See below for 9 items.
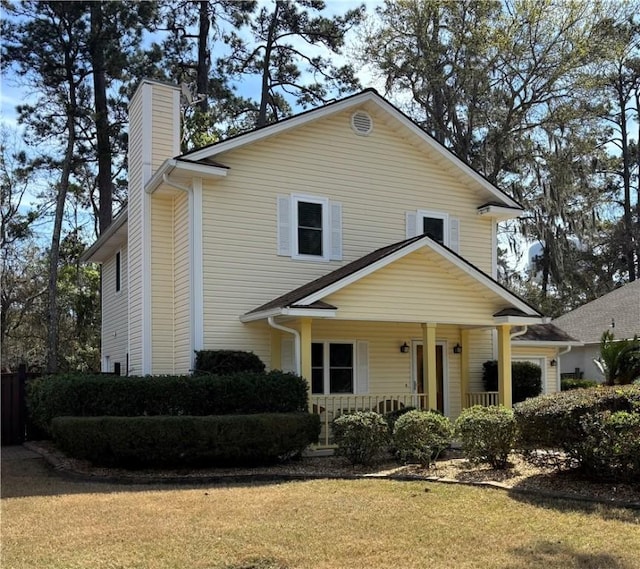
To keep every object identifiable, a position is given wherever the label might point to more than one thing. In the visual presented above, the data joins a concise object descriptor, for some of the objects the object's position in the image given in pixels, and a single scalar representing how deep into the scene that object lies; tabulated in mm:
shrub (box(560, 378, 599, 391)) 22109
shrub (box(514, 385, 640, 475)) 8789
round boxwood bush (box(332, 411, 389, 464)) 10906
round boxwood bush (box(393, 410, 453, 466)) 10625
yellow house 13453
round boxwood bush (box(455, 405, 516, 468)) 9914
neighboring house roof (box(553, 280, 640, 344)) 23688
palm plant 16281
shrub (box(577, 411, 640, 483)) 8250
